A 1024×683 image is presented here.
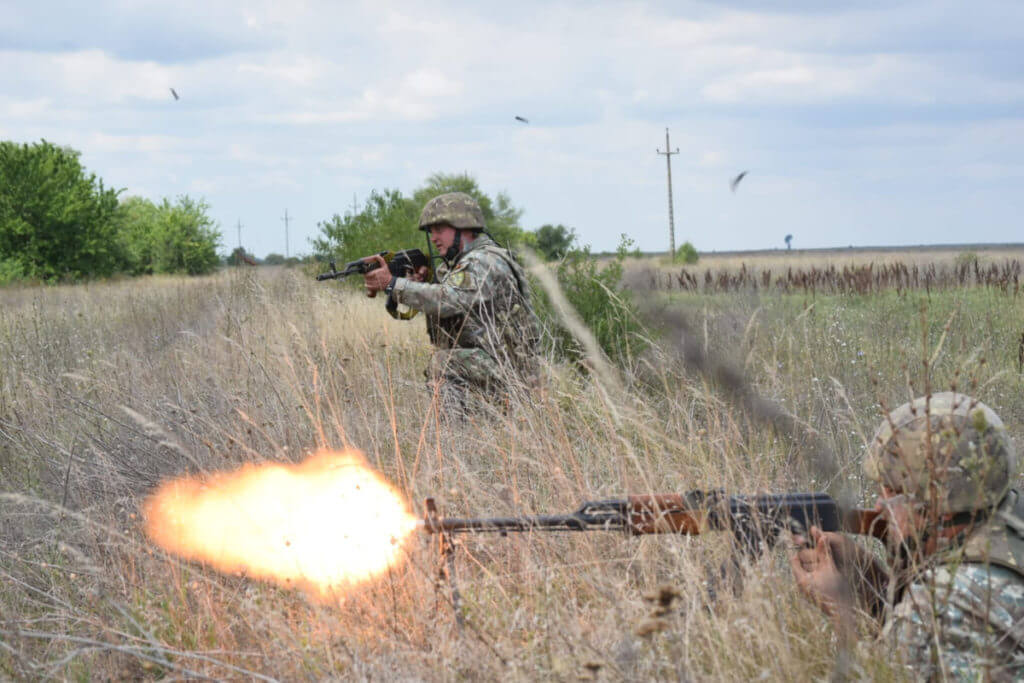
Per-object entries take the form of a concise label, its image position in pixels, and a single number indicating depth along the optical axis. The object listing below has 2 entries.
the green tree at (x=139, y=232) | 52.31
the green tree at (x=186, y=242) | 62.88
